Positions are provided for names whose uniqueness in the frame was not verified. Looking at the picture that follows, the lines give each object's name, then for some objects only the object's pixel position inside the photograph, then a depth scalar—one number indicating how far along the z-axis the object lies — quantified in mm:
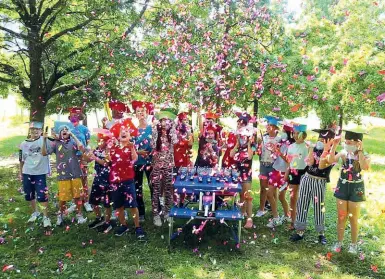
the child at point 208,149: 7380
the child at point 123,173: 6254
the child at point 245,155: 6918
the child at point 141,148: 6918
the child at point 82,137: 7239
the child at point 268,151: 6984
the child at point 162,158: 6805
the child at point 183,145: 7500
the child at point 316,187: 6148
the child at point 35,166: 6832
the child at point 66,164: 6707
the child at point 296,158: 6566
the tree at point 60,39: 9555
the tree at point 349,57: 13930
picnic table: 5824
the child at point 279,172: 6980
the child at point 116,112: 7038
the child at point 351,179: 5566
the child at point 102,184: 6543
